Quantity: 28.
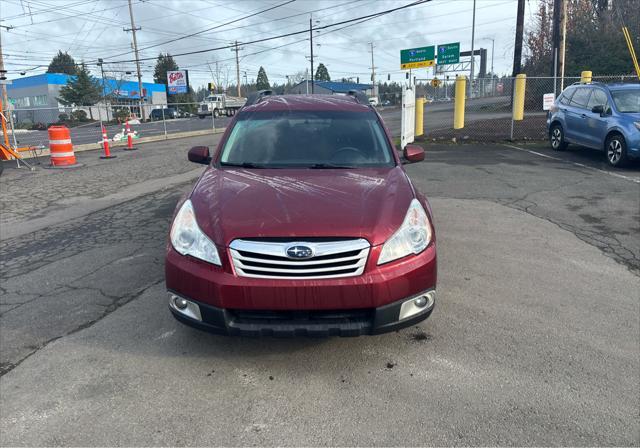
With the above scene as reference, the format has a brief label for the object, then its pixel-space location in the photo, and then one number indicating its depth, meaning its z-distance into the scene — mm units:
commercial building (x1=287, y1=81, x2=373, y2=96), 73238
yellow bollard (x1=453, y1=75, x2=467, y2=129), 17234
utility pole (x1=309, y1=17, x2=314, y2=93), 49344
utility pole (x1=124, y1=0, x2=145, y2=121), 57469
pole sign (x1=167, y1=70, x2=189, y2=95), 44284
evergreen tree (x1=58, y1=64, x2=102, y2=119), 60688
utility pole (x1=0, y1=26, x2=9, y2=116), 13045
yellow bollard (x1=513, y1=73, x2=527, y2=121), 16283
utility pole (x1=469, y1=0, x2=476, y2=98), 48938
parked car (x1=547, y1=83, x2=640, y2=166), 9961
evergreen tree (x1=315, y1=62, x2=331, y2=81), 133875
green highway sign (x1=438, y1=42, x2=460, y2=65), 53438
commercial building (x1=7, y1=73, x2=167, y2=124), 64062
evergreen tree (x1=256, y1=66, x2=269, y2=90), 132850
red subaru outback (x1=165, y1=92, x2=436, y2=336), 2830
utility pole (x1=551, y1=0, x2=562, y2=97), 17344
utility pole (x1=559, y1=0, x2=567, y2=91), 17531
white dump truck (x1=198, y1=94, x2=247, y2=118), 55750
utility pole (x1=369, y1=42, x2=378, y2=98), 97000
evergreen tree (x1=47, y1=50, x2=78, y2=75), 91506
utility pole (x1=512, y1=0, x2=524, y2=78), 25312
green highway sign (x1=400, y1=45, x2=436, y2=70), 43406
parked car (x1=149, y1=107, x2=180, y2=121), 59650
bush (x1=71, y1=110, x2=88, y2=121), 53719
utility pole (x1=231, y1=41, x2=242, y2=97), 83062
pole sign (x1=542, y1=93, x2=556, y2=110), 14422
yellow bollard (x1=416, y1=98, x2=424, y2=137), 18531
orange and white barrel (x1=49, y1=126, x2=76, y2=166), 12999
